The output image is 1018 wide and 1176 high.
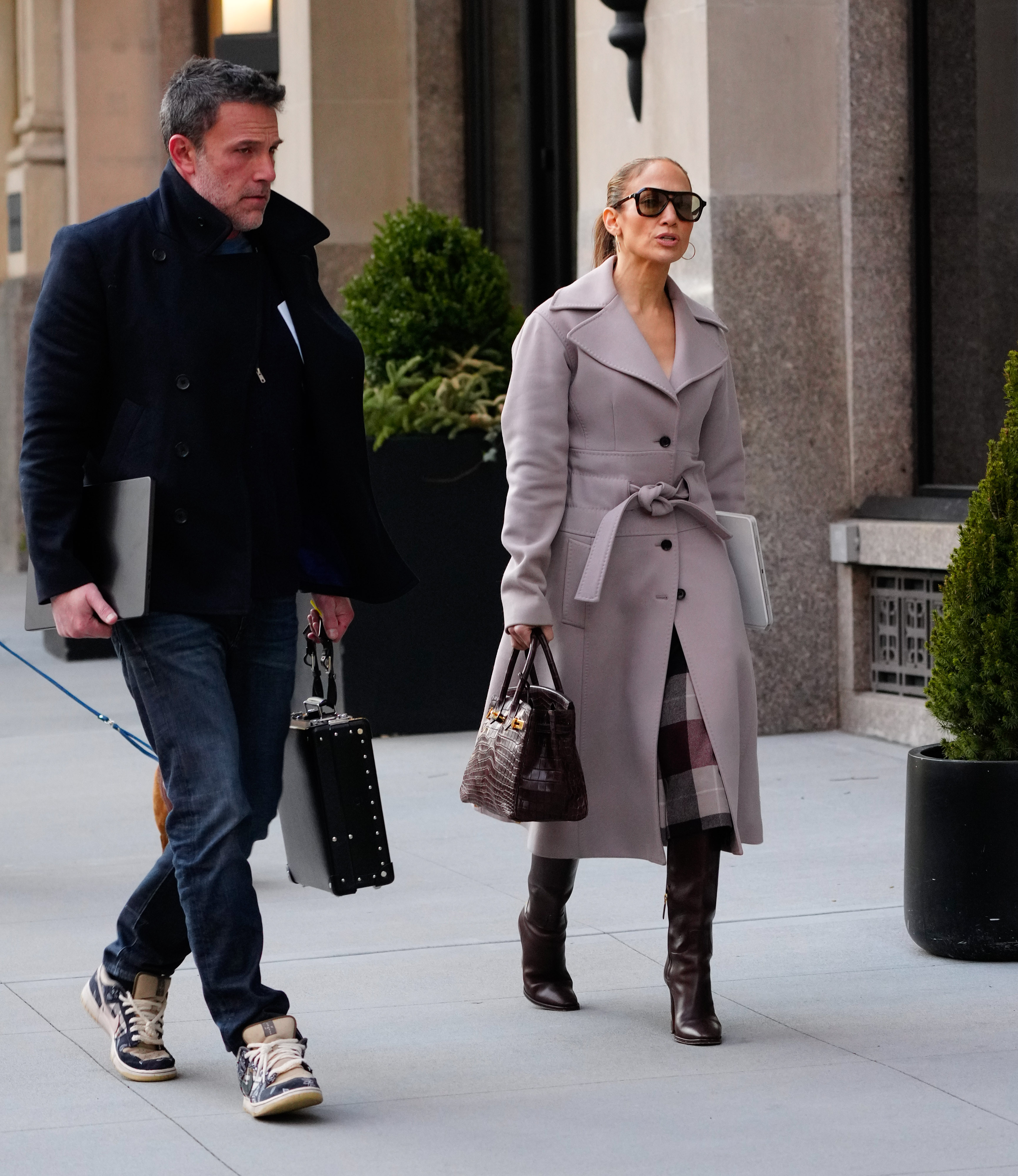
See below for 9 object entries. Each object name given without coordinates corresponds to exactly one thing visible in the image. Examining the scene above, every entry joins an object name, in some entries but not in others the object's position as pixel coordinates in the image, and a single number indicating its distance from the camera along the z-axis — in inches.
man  327.6
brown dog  449.4
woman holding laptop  370.0
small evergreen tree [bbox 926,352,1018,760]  414.3
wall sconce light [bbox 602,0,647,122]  712.4
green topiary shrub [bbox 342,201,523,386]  724.7
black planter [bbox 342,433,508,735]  716.0
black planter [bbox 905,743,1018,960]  415.5
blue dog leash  467.8
